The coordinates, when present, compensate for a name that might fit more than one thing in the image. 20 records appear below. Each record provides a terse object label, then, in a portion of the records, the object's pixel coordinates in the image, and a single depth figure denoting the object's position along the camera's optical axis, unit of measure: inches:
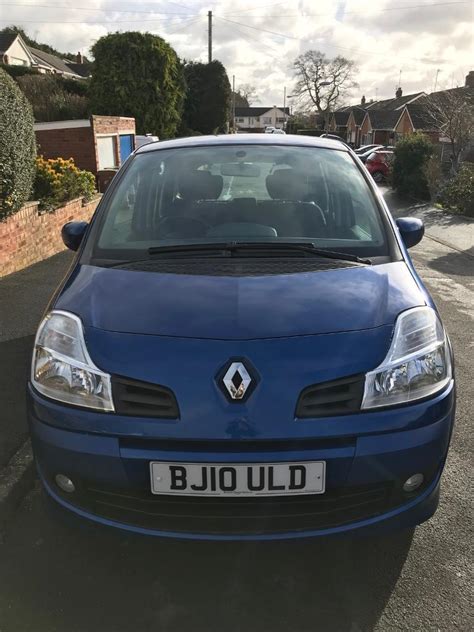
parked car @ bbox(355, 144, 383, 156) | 1431.1
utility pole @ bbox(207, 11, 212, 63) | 1440.5
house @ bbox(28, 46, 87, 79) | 2069.8
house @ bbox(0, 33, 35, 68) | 1829.1
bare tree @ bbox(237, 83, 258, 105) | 4207.7
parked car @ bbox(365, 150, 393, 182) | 980.4
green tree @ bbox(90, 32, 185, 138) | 850.8
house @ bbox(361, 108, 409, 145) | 2160.8
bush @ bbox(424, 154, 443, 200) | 706.8
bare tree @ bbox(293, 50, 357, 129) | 2906.0
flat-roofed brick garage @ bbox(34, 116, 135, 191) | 552.4
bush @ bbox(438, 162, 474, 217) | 569.6
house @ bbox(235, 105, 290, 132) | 4977.4
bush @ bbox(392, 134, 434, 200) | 743.7
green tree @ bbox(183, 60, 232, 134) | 1320.1
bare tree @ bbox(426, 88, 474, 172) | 734.5
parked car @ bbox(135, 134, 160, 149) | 743.2
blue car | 76.6
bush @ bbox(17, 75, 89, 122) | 747.4
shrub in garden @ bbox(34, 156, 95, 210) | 358.0
